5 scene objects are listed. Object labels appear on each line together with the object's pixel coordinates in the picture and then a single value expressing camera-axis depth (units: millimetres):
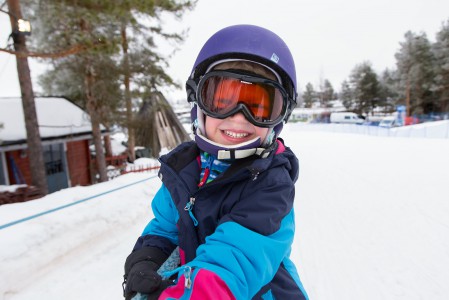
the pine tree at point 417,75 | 36062
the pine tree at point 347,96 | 53594
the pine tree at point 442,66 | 33500
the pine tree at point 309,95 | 80794
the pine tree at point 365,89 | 46375
